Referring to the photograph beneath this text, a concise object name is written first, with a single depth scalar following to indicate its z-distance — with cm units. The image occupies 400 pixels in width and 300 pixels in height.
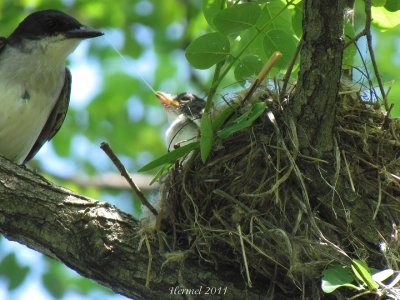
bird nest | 703
